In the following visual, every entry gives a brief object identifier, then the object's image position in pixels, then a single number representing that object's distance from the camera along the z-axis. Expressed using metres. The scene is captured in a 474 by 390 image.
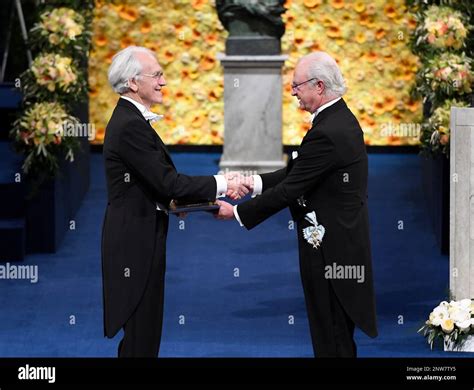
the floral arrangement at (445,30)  10.72
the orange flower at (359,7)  14.86
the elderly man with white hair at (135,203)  6.70
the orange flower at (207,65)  15.01
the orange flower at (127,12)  14.89
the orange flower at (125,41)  14.93
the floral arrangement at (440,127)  10.37
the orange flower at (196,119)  15.05
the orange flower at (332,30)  14.90
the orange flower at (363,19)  14.88
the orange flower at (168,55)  14.99
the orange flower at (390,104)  14.96
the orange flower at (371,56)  14.90
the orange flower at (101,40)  14.88
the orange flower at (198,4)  14.88
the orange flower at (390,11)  14.80
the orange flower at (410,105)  14.96
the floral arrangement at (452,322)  8.40
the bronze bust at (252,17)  13.27
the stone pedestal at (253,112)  13.41
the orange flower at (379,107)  14.95
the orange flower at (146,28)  14.96
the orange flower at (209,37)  14.95
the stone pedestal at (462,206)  8.65
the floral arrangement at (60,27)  11.18
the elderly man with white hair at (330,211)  6.65
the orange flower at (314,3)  14.88
